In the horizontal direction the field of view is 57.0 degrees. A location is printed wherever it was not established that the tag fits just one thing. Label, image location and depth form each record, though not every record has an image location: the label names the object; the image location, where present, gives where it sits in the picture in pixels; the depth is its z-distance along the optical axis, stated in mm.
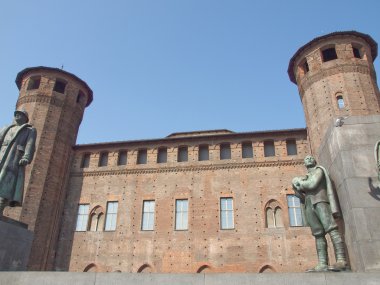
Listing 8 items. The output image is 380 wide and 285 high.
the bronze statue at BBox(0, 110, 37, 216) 6770
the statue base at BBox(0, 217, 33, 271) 6230
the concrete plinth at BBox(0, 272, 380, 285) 4363
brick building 17672
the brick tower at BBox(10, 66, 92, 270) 18453
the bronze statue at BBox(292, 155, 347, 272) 5211
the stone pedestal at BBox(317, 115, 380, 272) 4938
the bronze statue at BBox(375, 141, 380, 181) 5209
